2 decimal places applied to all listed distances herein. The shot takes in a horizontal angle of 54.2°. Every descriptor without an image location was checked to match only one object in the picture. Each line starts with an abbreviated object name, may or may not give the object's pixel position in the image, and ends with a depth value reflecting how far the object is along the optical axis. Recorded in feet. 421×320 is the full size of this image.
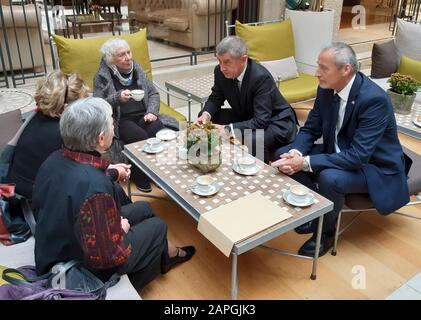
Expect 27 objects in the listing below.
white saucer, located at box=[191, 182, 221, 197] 6.32
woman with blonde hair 6.37
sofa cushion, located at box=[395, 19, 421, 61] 13.89
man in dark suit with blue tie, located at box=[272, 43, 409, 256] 6.98
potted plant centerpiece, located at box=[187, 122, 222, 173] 6.88
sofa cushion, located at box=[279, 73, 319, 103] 12.30
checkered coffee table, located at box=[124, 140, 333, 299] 5.76
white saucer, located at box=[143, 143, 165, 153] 7.77
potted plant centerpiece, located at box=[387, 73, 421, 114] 9.02
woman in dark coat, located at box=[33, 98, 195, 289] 4.79
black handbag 5.04
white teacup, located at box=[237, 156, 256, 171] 7.06
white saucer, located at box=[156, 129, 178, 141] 8.29
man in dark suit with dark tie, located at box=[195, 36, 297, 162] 8.29
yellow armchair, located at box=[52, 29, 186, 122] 10.44
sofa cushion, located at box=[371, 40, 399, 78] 13.80
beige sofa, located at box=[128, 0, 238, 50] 16.28
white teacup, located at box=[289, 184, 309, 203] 6.15
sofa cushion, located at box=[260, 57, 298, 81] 13.23
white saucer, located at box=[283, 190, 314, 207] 6.09
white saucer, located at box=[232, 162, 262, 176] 6.95
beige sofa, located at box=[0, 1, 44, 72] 13.10
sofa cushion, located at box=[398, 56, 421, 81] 12.71
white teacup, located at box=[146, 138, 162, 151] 7.86
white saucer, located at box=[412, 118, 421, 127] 8.61
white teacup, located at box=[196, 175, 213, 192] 6.40
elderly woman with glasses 9.52
